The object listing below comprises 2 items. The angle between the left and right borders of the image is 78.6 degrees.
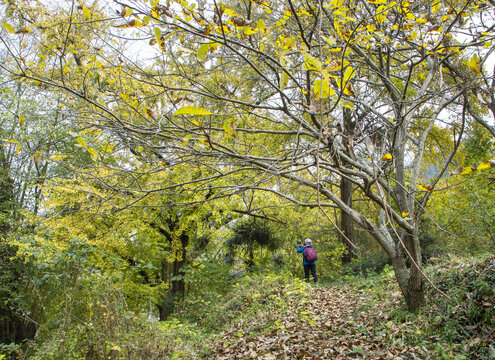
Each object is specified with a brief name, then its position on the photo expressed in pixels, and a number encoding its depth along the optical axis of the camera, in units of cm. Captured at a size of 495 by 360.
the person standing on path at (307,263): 814
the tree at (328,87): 186
